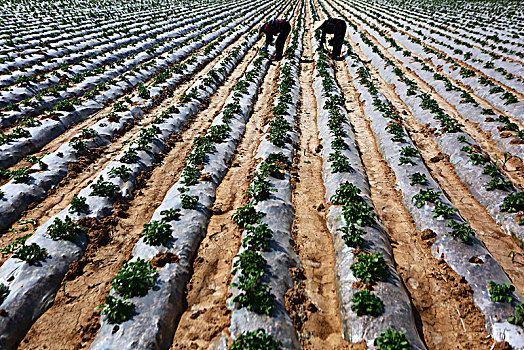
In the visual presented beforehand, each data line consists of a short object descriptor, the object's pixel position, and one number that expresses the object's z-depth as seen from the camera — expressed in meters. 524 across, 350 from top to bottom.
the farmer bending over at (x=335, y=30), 21.33
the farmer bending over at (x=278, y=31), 21.50
